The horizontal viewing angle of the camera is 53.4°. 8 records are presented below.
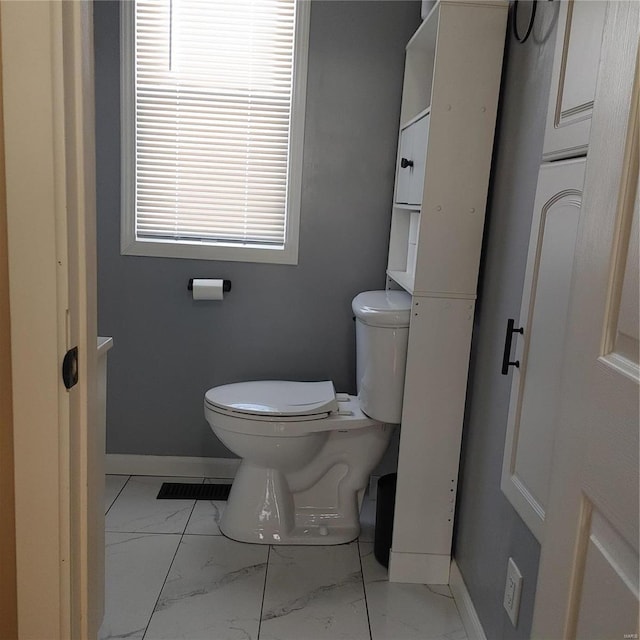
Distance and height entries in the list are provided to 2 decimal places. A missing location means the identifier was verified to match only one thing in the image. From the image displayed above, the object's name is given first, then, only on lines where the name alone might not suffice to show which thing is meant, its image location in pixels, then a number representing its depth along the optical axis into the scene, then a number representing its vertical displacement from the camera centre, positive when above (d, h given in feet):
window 8.33 +1.12
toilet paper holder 8.74 -1.01
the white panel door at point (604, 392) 2.50 -0.67
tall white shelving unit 6.14 -0.38
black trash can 7.28 -3.39
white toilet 7.11 -2.60
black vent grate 8.75 -3.89
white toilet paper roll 8.57 -1.06
